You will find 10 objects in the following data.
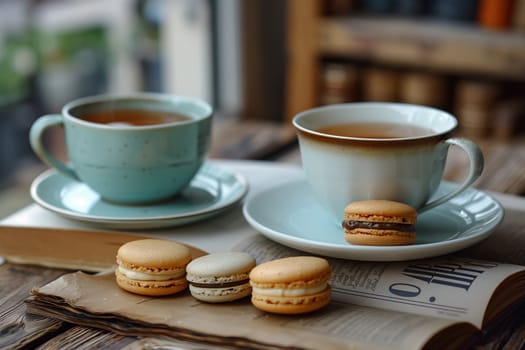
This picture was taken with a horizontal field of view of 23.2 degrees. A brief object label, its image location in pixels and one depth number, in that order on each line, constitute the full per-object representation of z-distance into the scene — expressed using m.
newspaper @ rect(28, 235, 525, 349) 0.59
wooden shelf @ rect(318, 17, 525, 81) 1.25
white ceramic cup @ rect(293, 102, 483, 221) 0.68
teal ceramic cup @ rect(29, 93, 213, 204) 0.73
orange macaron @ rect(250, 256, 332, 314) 0.61
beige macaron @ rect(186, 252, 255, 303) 0.63
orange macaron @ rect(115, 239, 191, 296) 0.63
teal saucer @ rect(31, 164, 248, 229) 0.71
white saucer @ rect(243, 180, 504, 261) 0.65
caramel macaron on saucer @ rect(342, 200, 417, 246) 0.65
